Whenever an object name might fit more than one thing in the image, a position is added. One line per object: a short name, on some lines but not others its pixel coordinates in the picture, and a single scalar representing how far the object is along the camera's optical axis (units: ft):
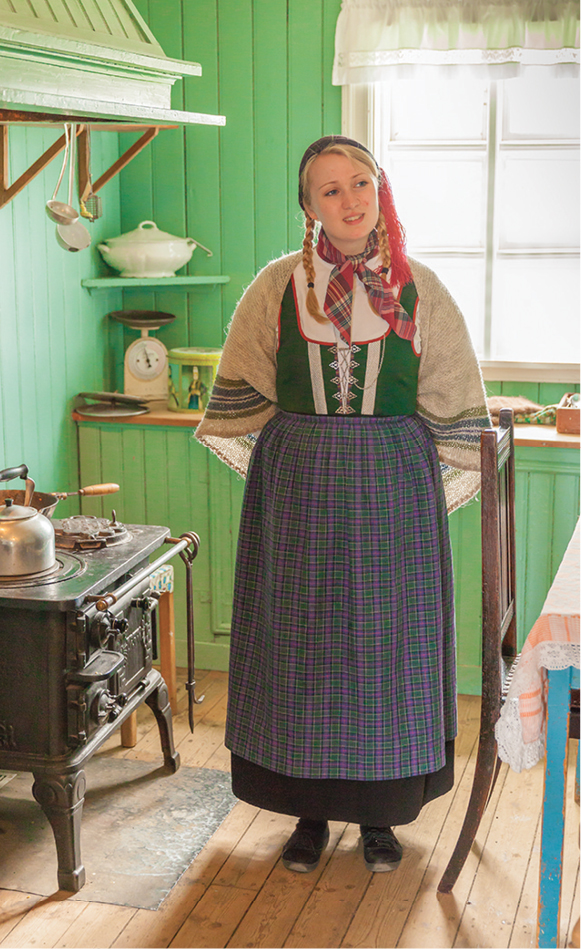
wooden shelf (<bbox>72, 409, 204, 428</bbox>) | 10.73
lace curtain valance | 9.82
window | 10.61
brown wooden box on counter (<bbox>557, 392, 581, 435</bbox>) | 9.95
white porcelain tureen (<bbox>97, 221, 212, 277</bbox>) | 10.92
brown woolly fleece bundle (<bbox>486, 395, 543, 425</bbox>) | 10.43
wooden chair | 6.66
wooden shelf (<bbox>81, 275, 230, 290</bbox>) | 10.84
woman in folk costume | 6.91
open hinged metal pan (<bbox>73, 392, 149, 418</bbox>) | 10.88
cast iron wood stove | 6.91
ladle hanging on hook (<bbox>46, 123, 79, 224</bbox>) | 8.02
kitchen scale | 11.39
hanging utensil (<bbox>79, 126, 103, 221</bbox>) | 8.79
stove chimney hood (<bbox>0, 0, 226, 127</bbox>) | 5.68
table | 5.30
